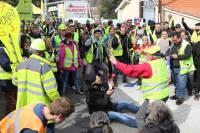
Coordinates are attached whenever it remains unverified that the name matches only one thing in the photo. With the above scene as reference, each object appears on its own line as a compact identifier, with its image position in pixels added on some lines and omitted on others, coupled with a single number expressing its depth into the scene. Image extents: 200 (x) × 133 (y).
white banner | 26.13
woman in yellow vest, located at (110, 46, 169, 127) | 4.84
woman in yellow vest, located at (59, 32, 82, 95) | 7.69
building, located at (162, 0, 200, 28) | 22.02
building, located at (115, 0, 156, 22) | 26.65
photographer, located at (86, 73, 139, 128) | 5.86
